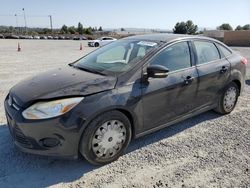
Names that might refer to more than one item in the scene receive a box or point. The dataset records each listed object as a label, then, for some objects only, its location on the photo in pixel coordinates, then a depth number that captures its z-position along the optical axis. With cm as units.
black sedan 214
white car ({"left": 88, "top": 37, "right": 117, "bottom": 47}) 2172
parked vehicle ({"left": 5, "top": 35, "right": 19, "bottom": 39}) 4027
